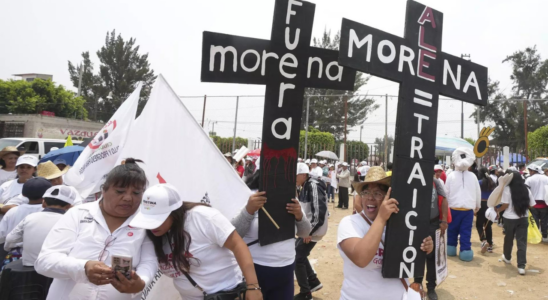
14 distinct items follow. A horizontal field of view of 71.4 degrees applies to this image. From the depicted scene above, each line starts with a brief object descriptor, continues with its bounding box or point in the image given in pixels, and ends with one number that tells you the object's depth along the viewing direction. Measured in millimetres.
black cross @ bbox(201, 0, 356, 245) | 2781
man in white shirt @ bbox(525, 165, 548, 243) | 8742
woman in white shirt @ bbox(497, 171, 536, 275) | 6637
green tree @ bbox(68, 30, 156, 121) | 42406
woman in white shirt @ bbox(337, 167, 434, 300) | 2152
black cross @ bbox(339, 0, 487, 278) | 2293
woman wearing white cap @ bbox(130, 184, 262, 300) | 2225
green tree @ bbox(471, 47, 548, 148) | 35094
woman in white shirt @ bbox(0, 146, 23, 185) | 5527
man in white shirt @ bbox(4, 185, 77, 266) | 2932
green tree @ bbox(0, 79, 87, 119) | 32156
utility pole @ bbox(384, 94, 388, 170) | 15530
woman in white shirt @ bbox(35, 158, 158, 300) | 1961
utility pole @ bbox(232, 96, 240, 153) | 16081
